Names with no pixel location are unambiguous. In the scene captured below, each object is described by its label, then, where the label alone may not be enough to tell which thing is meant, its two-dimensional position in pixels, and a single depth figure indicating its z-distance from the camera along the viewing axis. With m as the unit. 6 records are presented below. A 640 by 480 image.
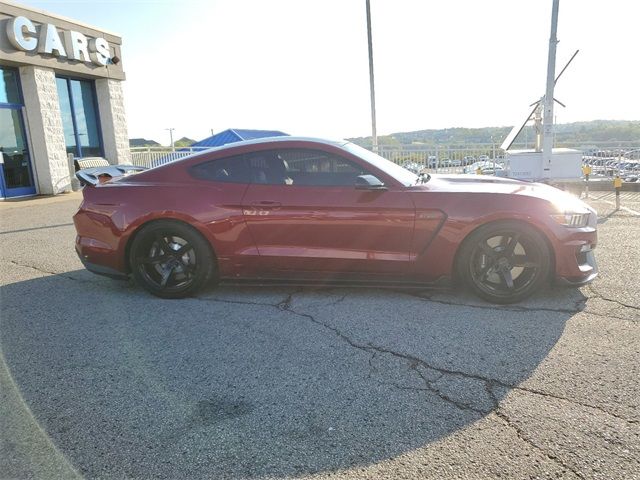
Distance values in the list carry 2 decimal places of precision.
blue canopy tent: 23.31
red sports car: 3.92
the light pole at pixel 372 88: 15.95
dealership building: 12.36
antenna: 12.34
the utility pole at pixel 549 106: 10.70
